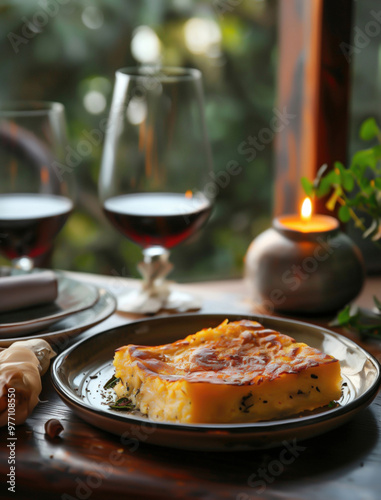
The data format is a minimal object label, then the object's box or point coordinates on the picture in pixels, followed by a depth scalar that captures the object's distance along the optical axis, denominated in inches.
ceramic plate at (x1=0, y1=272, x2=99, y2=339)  34.0
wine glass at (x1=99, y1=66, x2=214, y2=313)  37.7
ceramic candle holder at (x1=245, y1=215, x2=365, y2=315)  38.7
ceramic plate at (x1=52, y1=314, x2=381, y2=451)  28.2
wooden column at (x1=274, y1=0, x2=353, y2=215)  46.3
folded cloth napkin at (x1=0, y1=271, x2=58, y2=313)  35.4
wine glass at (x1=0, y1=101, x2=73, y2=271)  38.1
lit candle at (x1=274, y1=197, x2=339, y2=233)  39.5
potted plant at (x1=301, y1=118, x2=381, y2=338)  37.5
